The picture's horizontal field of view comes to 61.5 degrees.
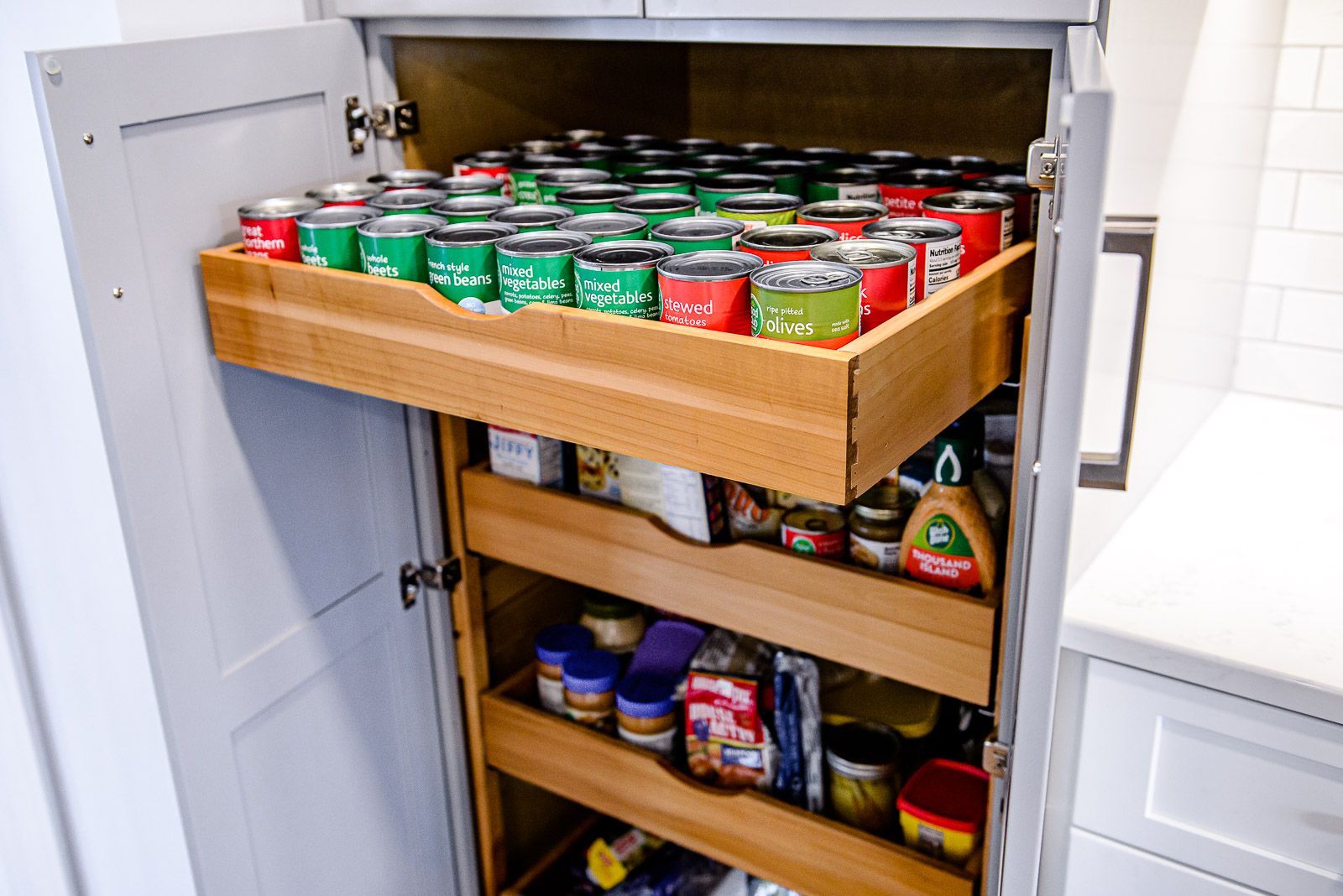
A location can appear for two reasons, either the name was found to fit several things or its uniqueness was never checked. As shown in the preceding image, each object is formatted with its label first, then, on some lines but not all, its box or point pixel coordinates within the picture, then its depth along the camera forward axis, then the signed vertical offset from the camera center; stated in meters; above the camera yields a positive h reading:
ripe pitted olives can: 0.82 -0.17
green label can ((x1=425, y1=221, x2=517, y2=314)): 1.02 -0.16
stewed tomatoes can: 0.88 -0.17
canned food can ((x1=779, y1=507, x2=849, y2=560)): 1.23 -0.48
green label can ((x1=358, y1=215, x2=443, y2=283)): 1.05 -0.15
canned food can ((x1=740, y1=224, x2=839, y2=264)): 0.99 -0.14
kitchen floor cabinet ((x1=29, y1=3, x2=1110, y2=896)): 0.88 -0.28
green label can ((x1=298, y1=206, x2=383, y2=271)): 1.08 -0.14
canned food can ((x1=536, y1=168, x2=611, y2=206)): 1.27 -0.11
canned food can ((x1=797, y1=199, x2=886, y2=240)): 1.05 -0.13
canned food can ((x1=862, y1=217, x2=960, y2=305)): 0.94 -0.15
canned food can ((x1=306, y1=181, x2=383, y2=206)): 1.18 -0.11
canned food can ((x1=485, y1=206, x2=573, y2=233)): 1.10 -0.13
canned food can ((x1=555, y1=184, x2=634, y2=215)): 1.17 -0.12
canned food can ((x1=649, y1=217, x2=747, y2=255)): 1.01 -0.14
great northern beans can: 1.10 -0.13
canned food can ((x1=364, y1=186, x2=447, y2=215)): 1.16 -0.11
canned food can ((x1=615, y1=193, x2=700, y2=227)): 1.11 -0.12
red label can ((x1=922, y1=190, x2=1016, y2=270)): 1.03 -0.13
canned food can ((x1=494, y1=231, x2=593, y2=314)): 0.97 -0.16
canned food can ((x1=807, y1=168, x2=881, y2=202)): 1.18 -0.11
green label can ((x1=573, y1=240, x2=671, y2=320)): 0.93 -0.16
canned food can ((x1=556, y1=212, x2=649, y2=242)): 1.04 -0.13
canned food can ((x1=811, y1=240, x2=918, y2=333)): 0.90 -0.16
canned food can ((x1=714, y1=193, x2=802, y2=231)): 1.10 -0.12
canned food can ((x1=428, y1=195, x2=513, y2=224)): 1.16 -0.12
